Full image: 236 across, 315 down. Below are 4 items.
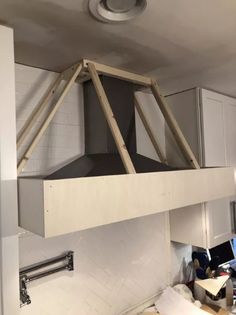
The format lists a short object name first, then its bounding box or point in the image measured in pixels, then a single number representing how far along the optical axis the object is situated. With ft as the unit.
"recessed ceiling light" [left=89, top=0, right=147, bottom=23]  2.96
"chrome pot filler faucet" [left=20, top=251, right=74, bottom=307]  4.11
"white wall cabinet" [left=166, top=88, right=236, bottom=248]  6.17
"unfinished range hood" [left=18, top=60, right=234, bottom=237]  2.96
